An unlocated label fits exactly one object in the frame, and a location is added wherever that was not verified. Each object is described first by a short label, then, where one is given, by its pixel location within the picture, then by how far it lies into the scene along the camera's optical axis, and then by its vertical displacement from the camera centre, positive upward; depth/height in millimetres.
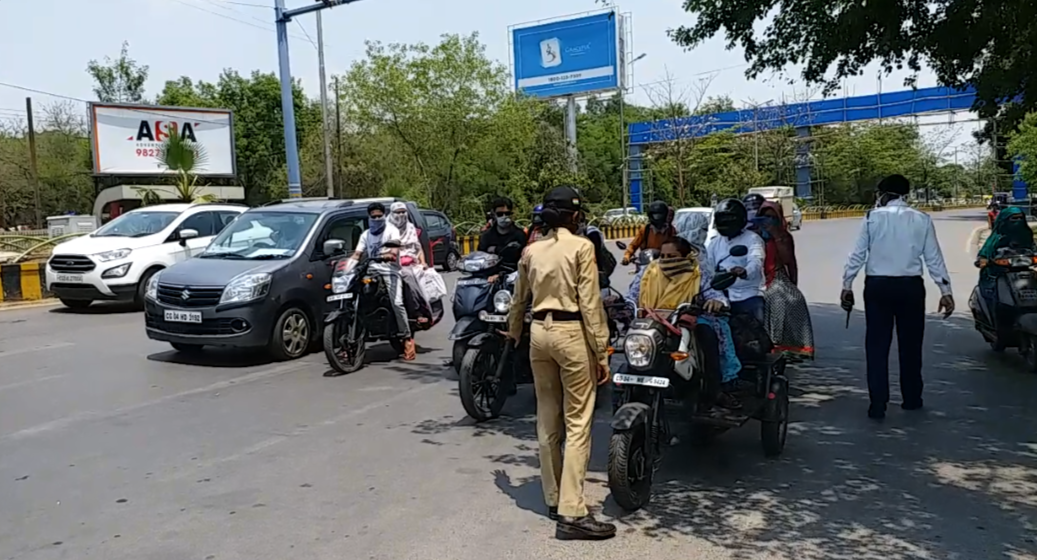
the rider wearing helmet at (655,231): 8836 -242
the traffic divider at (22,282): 16750 -944
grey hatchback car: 9586 -666
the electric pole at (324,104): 33669 +4317
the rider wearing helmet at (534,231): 7230 -168
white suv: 14602 -447
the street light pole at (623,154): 49228 +3129
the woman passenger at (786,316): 7254 -927
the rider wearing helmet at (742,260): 6695 -423
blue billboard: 48312 +8386
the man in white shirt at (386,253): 9455 -376
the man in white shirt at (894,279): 7047 -642
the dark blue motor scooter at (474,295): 7770 -712
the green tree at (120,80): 61156 +9969
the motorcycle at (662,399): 4910 -1176
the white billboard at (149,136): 33125 +3417
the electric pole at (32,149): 41062 +3712
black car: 23297 -684
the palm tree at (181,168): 24406 +1624
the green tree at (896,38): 8258 +1572
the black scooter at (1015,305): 8641 -1098
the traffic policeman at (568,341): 4648 -676
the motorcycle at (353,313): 9117 -973
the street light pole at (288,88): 19062 +2937
